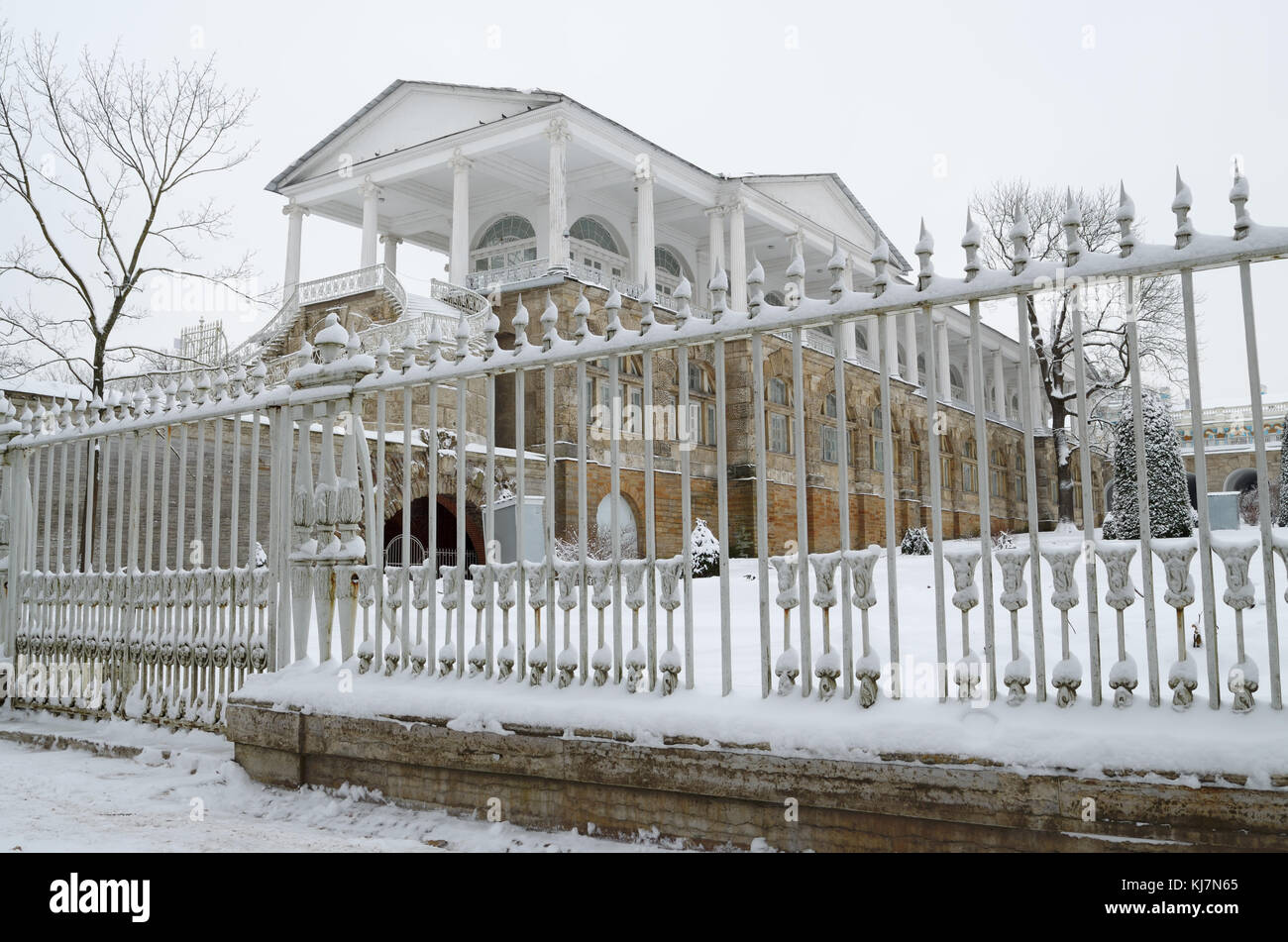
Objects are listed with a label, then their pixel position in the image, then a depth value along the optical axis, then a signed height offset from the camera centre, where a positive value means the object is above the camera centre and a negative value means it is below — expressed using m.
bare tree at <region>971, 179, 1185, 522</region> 28.19 +6.31
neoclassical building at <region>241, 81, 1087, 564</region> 23.36 +9.09
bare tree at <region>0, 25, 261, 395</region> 15.97 +5.81
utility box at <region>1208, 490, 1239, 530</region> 13.31 +0.32
